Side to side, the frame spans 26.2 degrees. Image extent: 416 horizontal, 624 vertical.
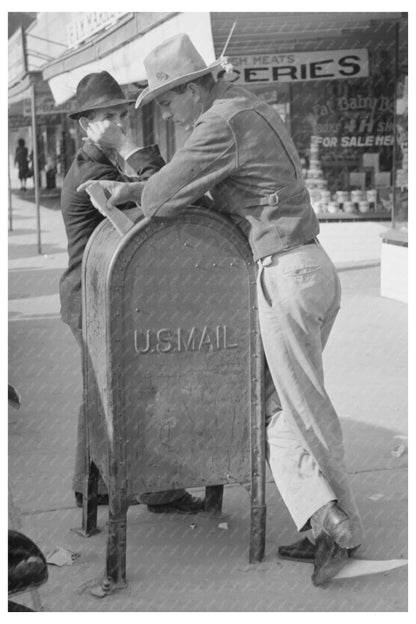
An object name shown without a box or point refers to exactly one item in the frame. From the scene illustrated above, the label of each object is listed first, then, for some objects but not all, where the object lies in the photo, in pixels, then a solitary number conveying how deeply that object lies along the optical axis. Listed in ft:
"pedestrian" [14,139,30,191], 118.11
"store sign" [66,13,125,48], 52.08
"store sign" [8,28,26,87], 86.92
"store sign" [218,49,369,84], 42.09
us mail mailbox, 12.05
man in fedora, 13.75
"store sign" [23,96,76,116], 74.08
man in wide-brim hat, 11.98
